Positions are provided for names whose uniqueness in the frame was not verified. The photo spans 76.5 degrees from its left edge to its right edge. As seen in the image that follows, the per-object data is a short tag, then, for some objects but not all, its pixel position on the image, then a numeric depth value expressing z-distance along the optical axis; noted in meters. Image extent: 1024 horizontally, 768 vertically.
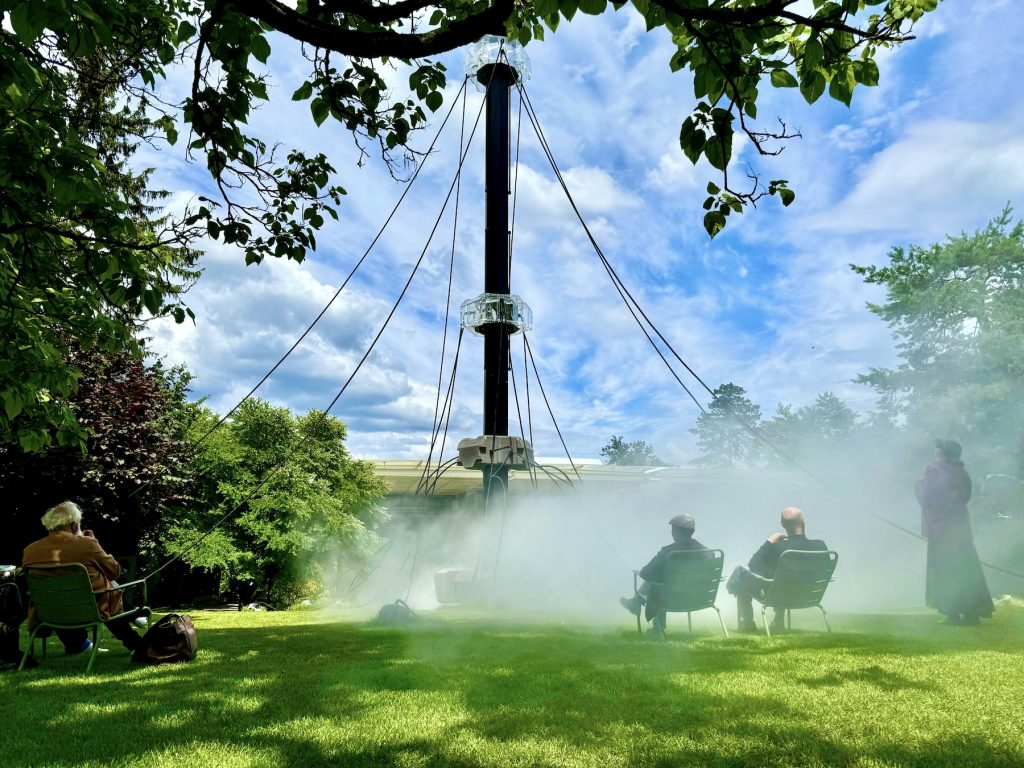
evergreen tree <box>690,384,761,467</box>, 66.38
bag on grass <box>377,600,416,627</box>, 8.56
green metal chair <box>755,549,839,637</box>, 6.67
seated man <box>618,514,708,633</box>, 6.57
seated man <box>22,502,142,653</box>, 5.55
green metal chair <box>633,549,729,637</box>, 6.46
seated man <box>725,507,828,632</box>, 7.08
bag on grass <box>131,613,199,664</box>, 5.35
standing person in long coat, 7.43
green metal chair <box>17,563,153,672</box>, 5.25
